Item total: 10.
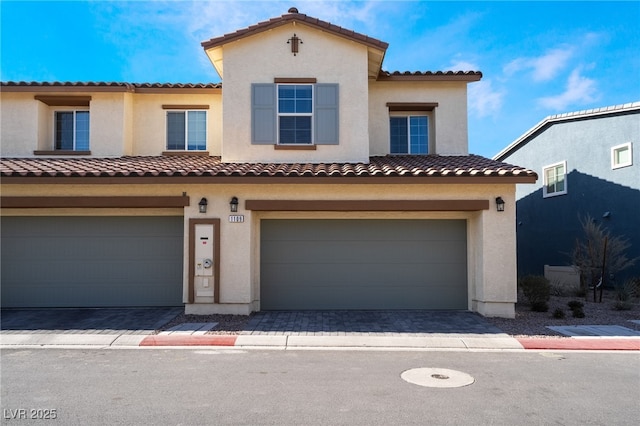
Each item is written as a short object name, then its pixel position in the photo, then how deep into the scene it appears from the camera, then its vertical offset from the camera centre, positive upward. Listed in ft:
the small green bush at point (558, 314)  33.12 -6.35
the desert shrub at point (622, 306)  37.04 -6.47
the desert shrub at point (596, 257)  43.68 -2.96
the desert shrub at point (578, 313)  33.65 -6.37
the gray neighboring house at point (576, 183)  49.19 +5.64
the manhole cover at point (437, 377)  19.75 -6.87
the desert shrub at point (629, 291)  39.99 -5.93
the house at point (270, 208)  33.40 +1.60
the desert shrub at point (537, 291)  36.22 -5.14
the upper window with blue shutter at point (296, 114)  38.01 +9.66
